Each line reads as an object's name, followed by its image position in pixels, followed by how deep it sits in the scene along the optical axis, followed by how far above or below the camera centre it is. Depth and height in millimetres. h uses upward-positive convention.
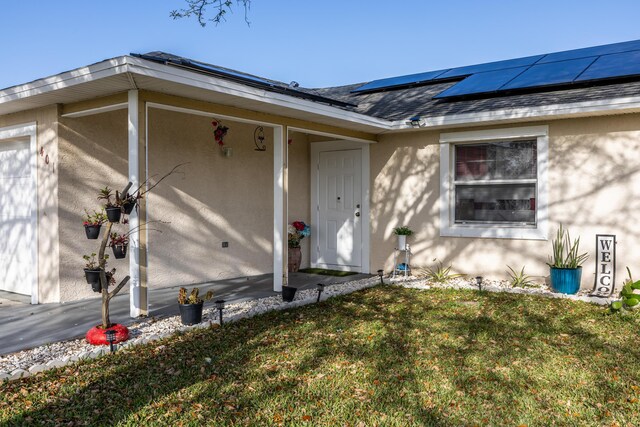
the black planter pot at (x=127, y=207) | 4590 -76
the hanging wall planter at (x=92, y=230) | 4707 -297
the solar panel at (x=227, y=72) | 6047 +1586
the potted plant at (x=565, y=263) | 6406 -878
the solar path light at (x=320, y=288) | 6145 -1105
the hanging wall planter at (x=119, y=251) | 4621 -479
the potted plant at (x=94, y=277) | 4410 -684
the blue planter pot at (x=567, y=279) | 6395 -1054
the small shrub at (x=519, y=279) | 6965 -1150
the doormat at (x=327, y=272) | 8344 -1259
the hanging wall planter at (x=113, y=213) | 4484 -132
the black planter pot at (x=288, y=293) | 5973 -1131
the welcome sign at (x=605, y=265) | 6312 -867
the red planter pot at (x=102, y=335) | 4254 -1161
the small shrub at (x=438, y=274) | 7608 -1176
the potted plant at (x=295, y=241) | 8469 -730
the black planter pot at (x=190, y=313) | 4836 -1104
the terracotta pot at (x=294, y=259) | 8477 -1033
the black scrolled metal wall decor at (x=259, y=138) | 8141 +969
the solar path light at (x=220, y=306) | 4969 -1063
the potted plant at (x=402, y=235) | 7988 -598
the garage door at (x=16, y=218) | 6195 -235
